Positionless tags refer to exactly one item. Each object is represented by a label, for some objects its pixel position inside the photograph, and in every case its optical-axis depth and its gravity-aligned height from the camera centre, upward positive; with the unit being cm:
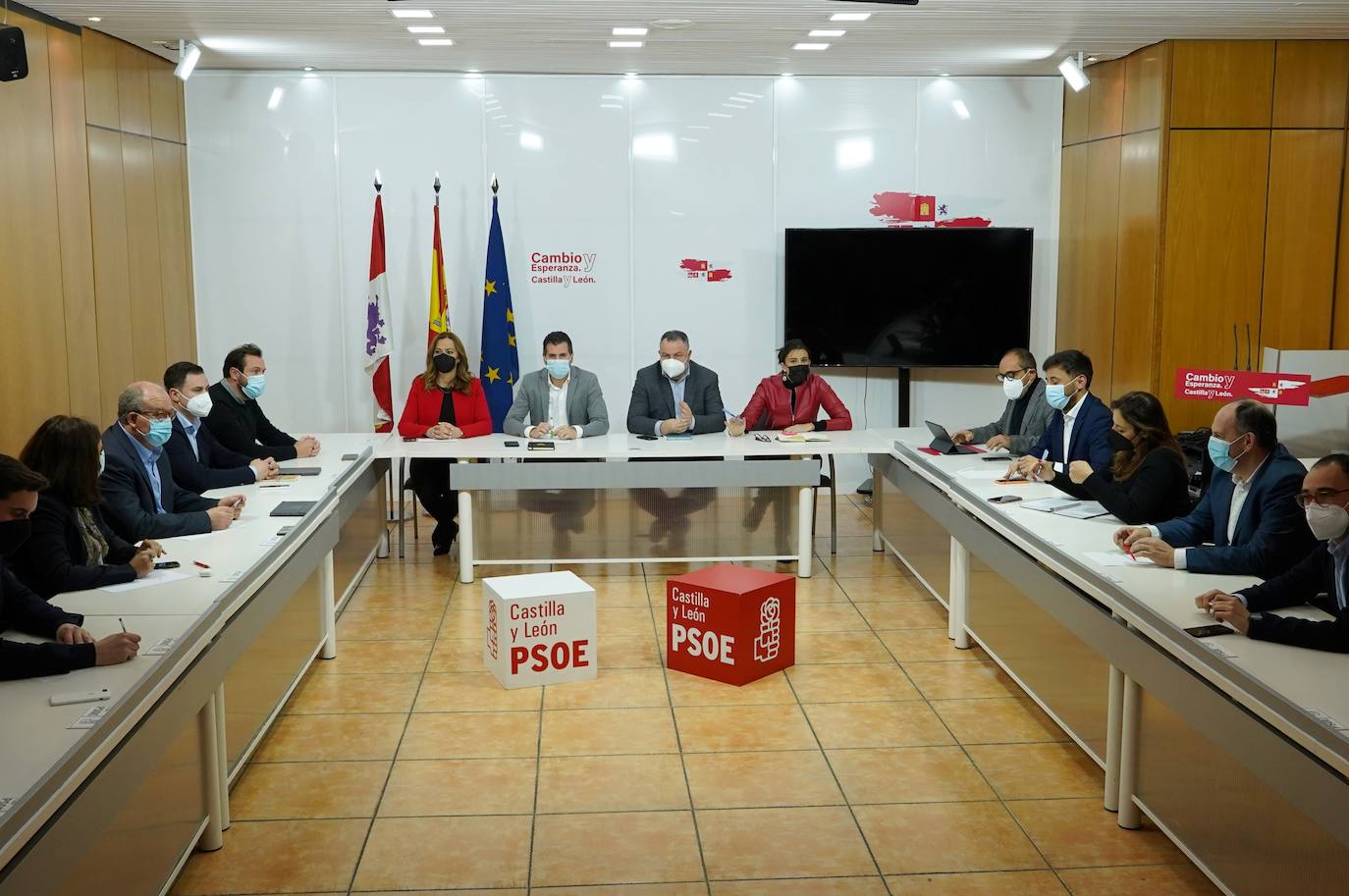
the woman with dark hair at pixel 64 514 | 359 -62
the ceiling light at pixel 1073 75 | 757 +141
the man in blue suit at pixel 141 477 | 434 -62
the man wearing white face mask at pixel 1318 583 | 311 -75
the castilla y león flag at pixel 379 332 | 826 -18
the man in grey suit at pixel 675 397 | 710 -54
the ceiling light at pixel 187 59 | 714 +141
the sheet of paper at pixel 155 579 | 377 -85
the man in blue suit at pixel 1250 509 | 373 -63
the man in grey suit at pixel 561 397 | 718 -54
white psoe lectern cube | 496 -130
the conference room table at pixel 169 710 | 248 -100
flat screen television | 849 +8
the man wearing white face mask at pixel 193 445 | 526 -61
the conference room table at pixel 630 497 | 659 -103
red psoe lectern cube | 501 -130
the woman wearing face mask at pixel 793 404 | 733 -58
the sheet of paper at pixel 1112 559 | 402 -82
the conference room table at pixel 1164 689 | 278 -105
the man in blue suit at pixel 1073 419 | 549 -51
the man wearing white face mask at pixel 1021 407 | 635 -52
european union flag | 836 -20
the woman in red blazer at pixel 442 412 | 714 -62
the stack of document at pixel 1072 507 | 478 -79
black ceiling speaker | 496 +100
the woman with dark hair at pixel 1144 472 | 456 -62
